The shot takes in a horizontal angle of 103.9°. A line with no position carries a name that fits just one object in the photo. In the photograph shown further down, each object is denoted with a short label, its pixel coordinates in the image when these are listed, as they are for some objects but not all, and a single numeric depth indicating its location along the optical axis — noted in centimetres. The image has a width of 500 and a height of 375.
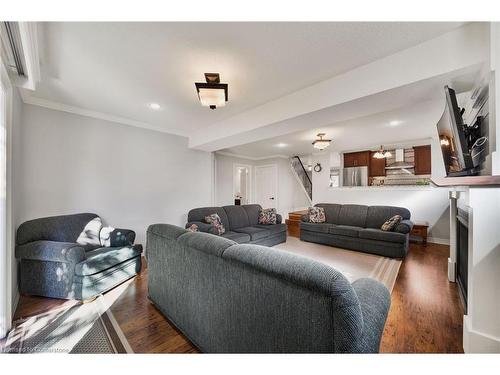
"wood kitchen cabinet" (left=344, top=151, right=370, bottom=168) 603
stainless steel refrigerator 601
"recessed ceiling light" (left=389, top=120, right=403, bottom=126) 357
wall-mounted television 150
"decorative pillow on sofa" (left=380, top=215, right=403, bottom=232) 377
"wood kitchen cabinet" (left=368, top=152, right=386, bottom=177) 590
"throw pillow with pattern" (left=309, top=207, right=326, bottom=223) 486
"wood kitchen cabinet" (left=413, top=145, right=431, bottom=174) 515
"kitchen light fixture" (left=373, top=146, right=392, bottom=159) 512
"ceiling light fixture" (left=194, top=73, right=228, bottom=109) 203
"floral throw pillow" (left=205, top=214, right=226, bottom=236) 368
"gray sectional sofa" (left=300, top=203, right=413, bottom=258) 359
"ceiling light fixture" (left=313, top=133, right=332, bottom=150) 417
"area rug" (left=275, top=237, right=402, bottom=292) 286
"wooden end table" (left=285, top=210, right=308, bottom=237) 553
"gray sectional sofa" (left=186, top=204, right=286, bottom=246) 364
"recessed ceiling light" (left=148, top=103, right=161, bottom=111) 301
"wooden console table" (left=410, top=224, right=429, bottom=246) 431
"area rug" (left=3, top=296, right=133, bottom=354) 152
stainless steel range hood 560
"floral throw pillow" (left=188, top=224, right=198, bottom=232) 339
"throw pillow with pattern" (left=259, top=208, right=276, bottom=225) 466
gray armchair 216
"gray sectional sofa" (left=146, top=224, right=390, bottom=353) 77
